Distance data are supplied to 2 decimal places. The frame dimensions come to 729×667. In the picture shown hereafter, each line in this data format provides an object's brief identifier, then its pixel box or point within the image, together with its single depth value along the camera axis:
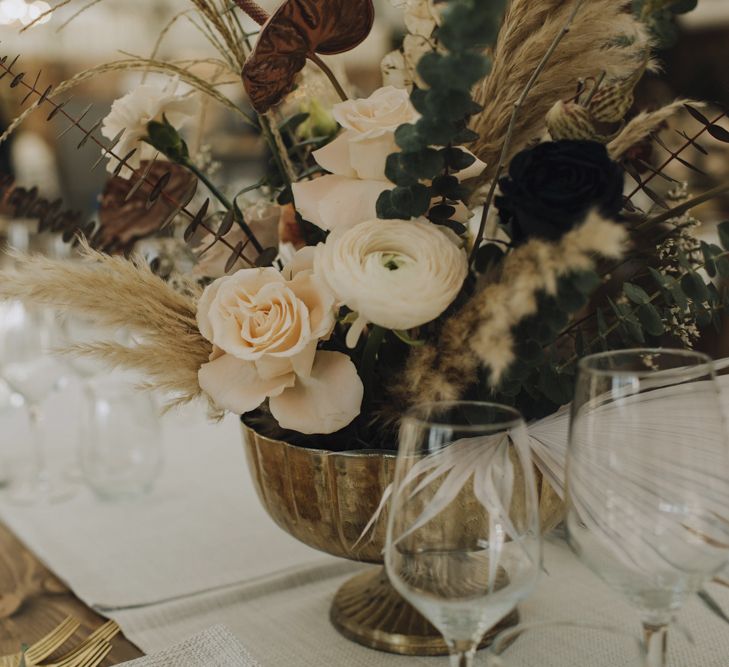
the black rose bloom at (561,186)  0.52
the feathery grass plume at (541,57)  0.60
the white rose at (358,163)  0.60
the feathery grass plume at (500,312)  0.47
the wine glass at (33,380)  1.06
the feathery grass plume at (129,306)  0.64
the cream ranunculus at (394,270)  0.54
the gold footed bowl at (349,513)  0.64
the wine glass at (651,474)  0.47
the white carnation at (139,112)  0.73
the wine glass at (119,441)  1.03
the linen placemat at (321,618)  0.69
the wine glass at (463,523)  0.49
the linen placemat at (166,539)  0.84
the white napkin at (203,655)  0.64
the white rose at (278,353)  0.60
